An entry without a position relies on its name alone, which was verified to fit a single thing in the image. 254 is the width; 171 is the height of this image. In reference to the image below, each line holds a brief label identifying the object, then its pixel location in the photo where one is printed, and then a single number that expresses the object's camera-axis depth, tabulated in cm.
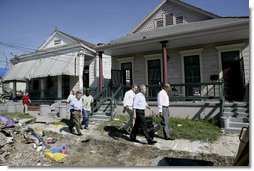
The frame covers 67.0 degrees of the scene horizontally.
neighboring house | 1235
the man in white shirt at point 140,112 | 498
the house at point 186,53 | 823
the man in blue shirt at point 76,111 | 613
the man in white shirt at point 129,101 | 590
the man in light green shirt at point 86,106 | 701
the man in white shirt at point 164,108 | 531
